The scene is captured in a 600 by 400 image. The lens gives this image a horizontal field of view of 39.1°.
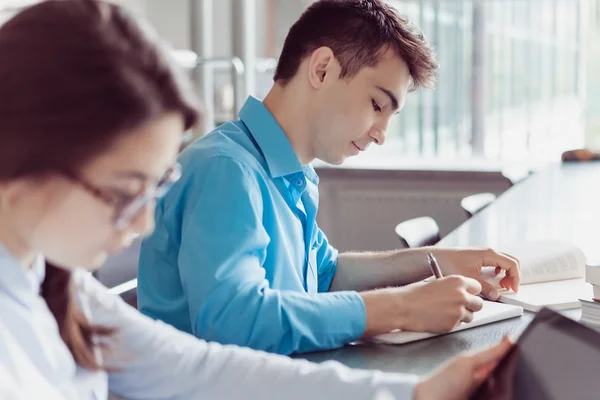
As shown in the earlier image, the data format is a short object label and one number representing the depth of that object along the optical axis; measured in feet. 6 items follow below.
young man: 4.01
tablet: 2.80
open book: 4.97
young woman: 2.40
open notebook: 4.13
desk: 3.93
